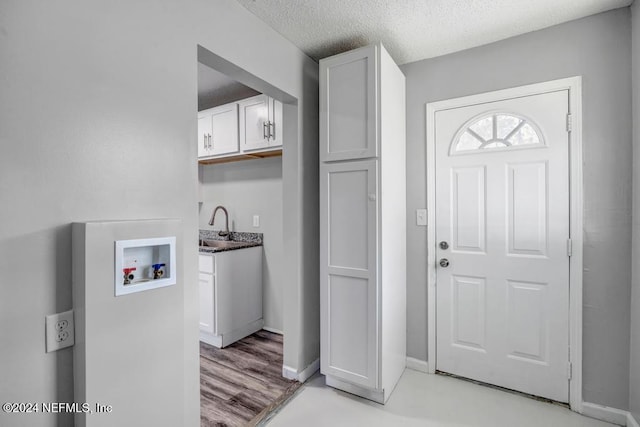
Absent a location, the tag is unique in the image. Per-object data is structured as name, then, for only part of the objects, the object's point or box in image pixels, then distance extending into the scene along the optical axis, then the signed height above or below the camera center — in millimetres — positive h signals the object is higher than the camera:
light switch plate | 2428 -41
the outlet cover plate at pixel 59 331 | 1018 -409
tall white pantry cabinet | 1988 -71
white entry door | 2010 -229
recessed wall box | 1128 -210
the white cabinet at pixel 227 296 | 2793 -817
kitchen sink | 3354 -360
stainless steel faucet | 3542 -166
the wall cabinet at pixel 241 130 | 2805 +820
